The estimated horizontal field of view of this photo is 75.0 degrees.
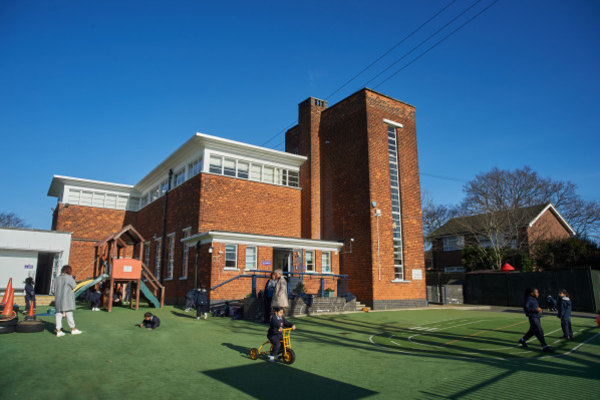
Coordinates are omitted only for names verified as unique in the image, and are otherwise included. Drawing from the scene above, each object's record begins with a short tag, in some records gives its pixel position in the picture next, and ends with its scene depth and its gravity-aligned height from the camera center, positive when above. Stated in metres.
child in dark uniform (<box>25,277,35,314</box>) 12.95 -0.42
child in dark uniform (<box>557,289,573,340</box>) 10.12 -0.93
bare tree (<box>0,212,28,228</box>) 52.33 +7.60
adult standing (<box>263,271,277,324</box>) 11.46 -0.55
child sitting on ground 10.67 -1.22
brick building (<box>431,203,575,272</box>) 31.72 +3.91
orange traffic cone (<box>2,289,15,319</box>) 9.16 -0.75
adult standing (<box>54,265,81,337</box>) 8.83 -0.49
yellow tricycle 7.11 -1.38
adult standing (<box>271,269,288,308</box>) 8.19 -0.42
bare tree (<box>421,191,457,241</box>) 44.47 +6.61
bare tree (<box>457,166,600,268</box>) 31.03 +5.61
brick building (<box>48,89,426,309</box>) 18.64 +3.75
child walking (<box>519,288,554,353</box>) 8.63 -0.97
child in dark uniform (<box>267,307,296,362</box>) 7.19 -1.01
